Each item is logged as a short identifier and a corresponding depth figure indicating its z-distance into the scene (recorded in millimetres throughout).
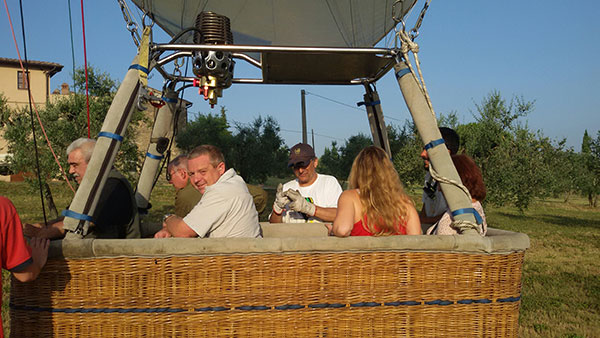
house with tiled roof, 34244
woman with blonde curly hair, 2750
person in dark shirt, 2971
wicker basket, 2230
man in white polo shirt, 2670
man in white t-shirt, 4355
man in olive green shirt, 4160
